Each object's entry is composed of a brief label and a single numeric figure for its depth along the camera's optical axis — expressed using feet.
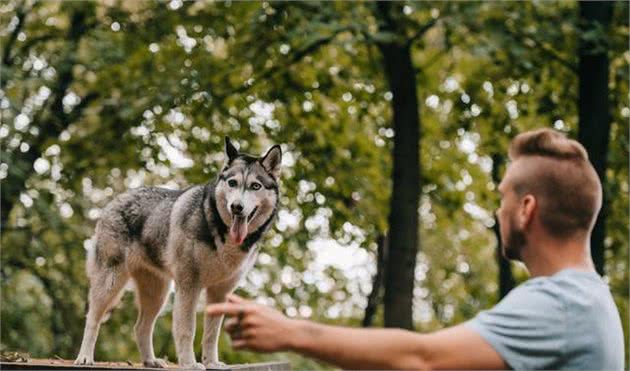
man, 7.98
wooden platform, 19.34
